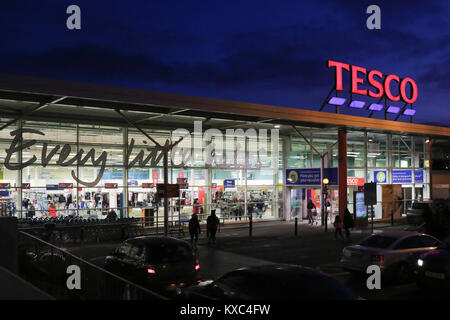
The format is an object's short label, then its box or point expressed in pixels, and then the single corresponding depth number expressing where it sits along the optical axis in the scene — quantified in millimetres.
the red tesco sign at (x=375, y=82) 28914
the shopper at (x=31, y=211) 21547
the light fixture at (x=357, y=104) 29266
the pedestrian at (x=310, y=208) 28366
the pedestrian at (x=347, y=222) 21859
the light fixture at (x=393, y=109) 32178
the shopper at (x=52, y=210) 22188
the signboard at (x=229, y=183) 28469
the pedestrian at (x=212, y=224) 19783
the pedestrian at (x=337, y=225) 21422
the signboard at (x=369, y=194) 21109
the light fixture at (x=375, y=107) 30667
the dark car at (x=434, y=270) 10898
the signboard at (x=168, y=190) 18078
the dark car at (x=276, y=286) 6836
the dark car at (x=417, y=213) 26609
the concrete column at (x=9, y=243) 11164
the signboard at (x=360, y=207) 27625
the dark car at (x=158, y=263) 10055
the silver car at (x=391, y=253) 12398
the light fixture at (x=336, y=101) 28172
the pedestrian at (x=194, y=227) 19094
